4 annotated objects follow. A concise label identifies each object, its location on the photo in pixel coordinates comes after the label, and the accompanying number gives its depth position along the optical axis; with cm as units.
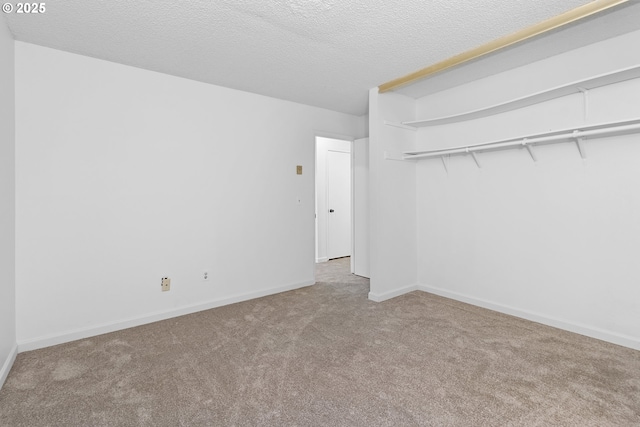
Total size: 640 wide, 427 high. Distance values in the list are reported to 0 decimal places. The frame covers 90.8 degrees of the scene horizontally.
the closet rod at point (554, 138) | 233
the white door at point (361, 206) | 457
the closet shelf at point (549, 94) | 229
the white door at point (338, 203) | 584
